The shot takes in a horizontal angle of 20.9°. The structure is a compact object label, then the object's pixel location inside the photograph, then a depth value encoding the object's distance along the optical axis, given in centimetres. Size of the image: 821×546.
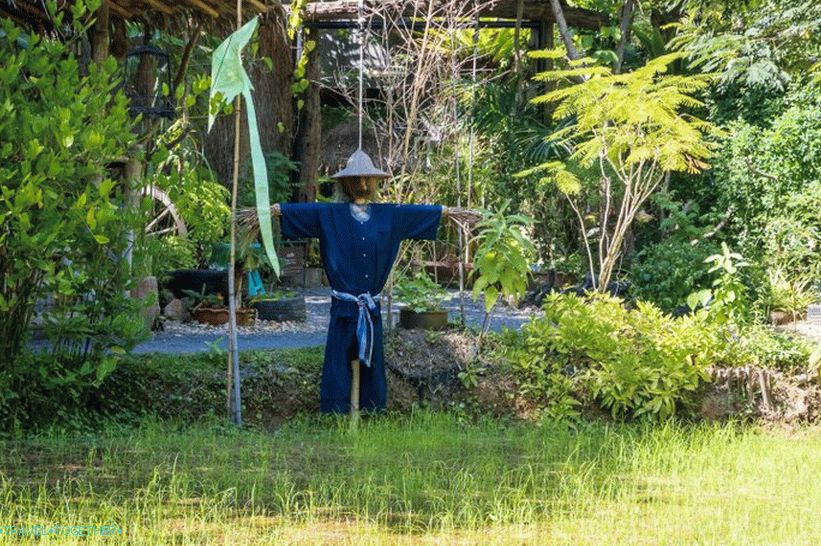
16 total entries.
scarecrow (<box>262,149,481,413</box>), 1389
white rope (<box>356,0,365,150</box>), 1768
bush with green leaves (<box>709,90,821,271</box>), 2455
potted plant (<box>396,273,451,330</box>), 1610
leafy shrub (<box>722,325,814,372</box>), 1557
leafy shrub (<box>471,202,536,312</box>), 1477
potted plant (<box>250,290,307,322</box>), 2216
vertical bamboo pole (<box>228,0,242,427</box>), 1389
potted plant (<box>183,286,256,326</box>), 2153
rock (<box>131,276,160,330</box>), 1921
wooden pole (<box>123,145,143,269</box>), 1583
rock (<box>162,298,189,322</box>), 2160
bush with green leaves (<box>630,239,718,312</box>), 2197
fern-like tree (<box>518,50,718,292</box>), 1622
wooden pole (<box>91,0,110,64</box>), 1566
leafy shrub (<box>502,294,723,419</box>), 1497
